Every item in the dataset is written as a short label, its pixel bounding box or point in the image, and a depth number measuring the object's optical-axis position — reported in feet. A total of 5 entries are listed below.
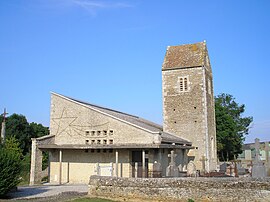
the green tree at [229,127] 151.94
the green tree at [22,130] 187.52
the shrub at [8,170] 59.16
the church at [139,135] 82.17
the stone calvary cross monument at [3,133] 70.69
